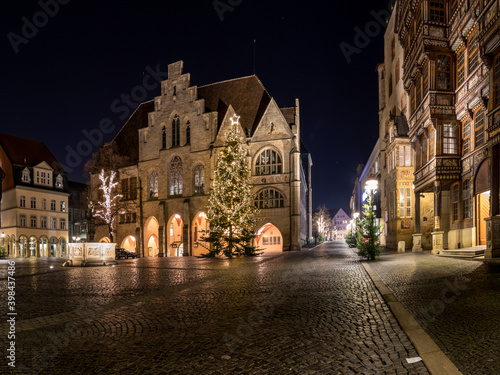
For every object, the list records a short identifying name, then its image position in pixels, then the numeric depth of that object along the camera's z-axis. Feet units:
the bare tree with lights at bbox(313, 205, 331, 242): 337.11
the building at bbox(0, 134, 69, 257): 165.58
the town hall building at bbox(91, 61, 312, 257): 141.69
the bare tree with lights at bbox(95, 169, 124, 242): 159.84
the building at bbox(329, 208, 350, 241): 540.52
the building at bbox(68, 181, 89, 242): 224.53
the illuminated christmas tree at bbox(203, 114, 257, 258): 106.93
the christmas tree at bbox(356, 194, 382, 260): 66.49
